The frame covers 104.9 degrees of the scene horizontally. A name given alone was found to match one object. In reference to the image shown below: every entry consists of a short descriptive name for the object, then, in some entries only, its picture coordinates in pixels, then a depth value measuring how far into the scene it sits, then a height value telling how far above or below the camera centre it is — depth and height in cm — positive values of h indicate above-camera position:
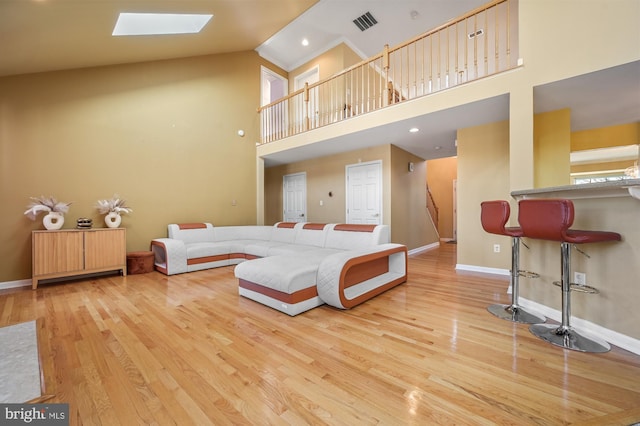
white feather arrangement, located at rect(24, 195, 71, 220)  363 +12
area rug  142 -104
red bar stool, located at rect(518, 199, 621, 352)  183 -20
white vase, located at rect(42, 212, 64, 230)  367 -10
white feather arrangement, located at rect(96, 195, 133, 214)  430 +13
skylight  370 +316
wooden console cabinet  354 -60
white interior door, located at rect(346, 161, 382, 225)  570 +46
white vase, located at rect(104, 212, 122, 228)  423 -11
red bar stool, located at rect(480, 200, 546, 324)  240 -48
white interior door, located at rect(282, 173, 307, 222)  720 +45
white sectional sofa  259 -66
